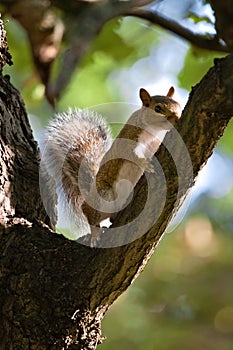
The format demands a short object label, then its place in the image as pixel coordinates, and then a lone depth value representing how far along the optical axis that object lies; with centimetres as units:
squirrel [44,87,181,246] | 500
